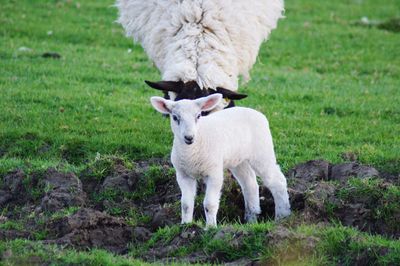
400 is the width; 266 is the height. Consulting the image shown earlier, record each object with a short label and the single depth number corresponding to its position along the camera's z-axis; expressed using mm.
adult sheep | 18703
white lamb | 13719
